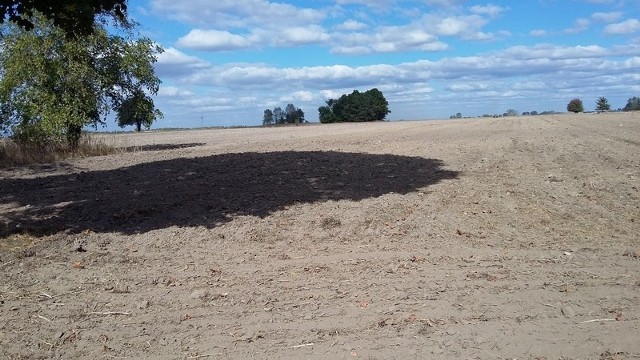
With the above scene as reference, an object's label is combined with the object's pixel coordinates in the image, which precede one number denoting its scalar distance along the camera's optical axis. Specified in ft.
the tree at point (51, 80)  71.77
